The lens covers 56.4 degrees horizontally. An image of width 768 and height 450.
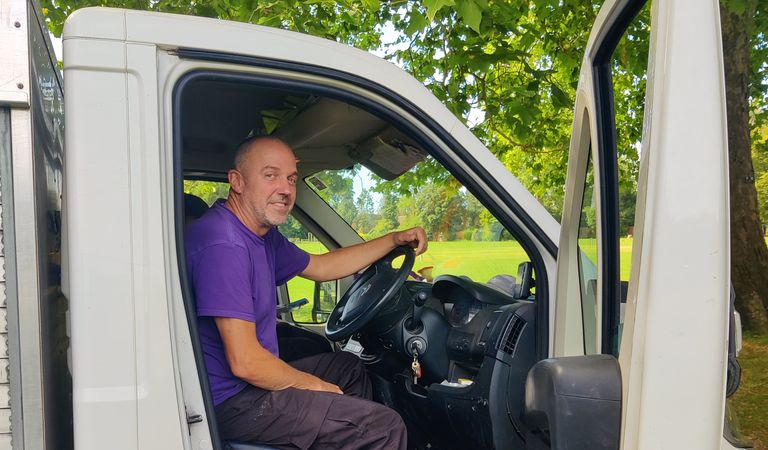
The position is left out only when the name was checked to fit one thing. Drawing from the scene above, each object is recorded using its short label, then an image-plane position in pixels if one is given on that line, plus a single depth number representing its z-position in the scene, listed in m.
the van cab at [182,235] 1.26
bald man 1.94
